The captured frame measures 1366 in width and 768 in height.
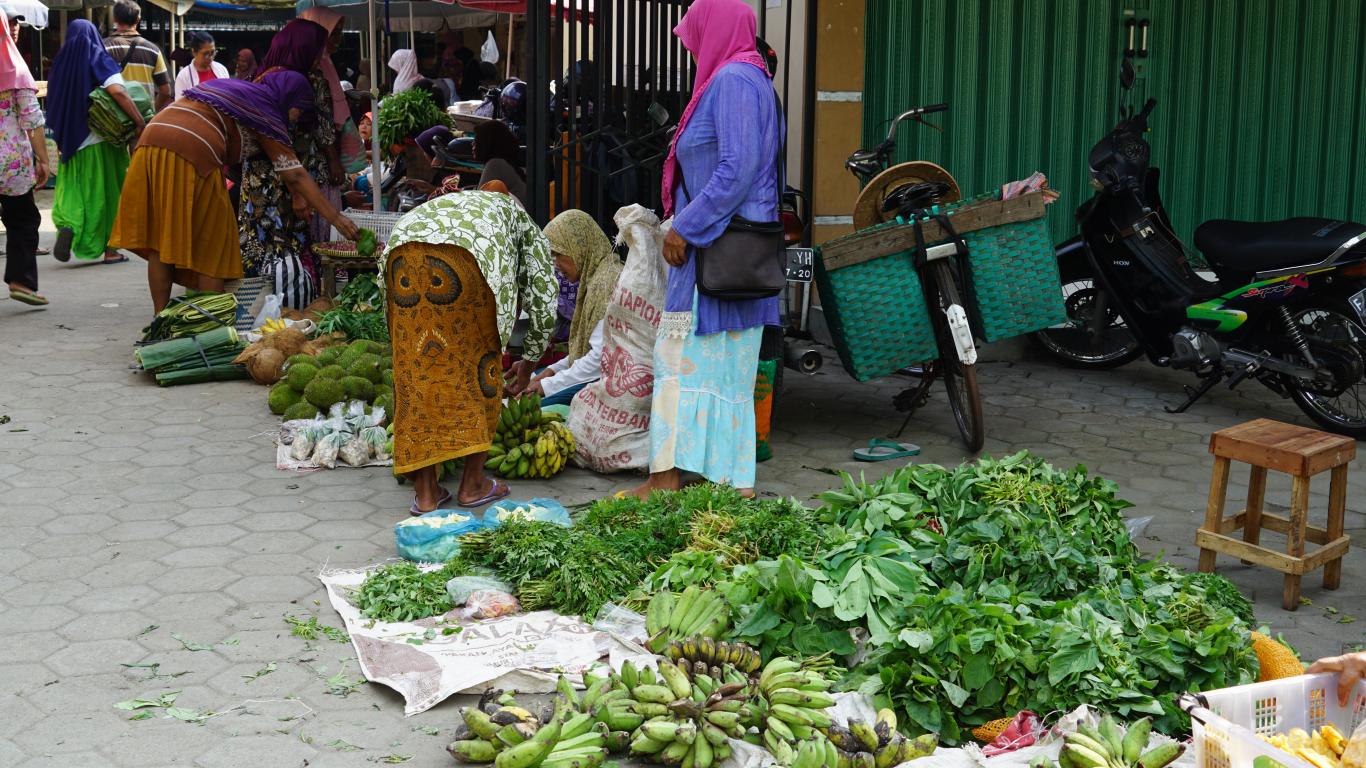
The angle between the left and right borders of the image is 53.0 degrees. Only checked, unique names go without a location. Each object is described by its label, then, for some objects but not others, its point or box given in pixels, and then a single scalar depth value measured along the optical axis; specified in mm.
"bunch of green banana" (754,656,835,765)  3578
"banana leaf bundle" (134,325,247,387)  7746
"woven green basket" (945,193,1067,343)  6555
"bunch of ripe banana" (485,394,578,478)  6129
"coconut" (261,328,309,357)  7750
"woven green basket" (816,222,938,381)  6488
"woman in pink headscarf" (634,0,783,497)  5402
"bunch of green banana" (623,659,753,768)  3543
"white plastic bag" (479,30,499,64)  17359
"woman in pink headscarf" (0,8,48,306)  8898
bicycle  6438
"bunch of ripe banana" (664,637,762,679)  3939
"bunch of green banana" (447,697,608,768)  3430
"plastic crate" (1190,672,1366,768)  2814
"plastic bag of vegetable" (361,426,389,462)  6363
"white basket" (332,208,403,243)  8305
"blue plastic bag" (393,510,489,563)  5008
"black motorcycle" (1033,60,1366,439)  6770
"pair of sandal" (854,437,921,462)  6539
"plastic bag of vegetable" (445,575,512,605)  4621
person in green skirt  9906
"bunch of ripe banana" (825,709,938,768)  3451
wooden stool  4691
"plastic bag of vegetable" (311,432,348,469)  6254
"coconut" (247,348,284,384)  7664
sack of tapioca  6062
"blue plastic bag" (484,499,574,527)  5195
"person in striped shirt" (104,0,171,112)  11680
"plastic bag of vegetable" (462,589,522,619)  4508
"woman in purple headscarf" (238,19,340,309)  8438
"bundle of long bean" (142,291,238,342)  7941
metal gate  7492
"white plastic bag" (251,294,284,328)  8562
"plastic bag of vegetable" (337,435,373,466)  6281
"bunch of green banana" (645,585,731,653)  4156
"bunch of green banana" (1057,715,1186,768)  3299
